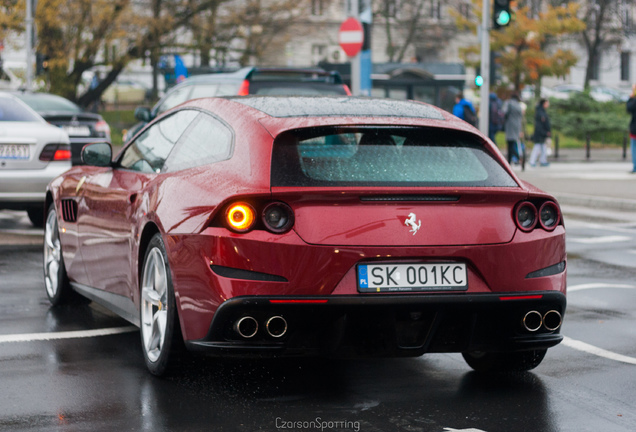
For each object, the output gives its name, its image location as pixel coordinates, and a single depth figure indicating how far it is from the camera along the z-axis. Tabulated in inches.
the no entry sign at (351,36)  809.5
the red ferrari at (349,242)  194.2
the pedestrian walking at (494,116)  1054.1
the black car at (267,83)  527.8
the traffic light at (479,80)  890.7
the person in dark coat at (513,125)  1029.2
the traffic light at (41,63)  1315.2
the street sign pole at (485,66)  863.7
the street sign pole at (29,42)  1277.1
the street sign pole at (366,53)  865.5
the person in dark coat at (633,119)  910.0
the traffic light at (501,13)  794.2
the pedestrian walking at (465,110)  949.8
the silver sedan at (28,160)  480.4
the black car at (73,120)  711.1
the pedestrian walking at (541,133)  1068.5
